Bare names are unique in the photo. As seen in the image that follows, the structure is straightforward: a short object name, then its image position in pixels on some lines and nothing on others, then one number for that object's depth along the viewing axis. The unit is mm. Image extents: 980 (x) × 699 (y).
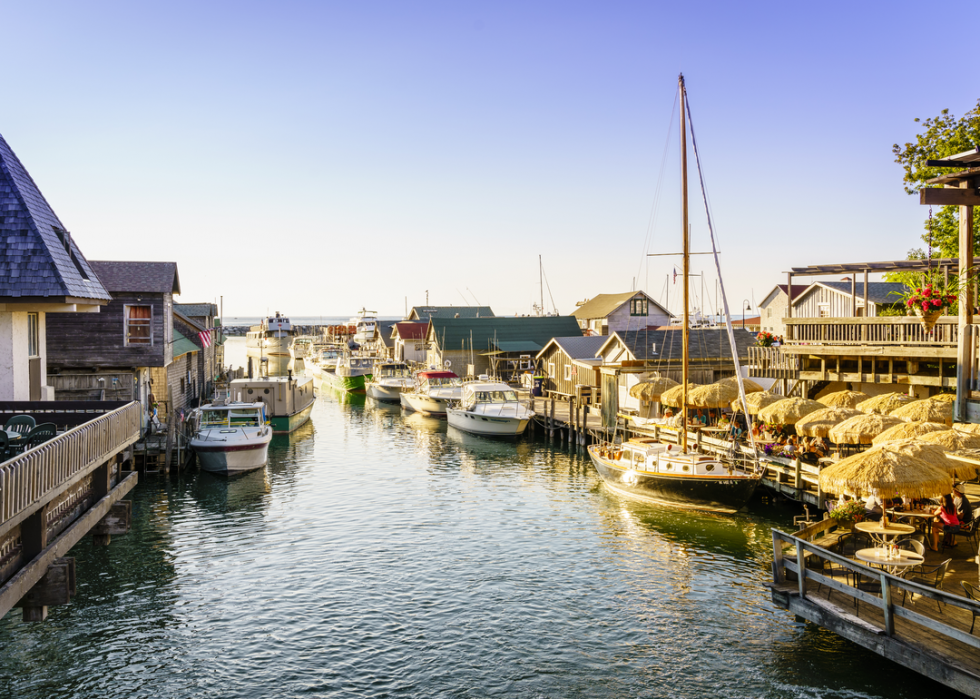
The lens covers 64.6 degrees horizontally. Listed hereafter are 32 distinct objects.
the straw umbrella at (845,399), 29844
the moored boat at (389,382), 70438
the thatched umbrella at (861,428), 22969
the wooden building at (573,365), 52781
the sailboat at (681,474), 27438
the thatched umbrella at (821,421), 25797
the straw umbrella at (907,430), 21047
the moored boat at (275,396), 48656
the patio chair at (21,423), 15797
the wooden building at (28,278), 16938
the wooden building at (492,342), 74250
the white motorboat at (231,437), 35812
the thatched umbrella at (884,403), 26953
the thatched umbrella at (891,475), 16703
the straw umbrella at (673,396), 36297
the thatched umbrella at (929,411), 24219
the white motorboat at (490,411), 48125
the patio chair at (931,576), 14180
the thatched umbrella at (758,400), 31453
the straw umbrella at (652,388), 39375
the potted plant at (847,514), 18116
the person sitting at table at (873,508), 18500
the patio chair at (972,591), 12907
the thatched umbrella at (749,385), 35259
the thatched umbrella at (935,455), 17453
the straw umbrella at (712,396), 33719
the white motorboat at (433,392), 59000
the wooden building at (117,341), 36156
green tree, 31781
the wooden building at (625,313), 76625
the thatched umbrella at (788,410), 28641
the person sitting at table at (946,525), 17047
